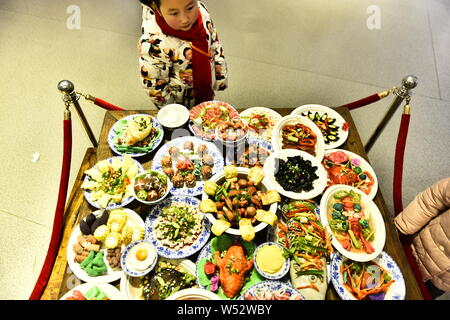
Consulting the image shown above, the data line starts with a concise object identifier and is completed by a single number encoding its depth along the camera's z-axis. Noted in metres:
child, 2.04
